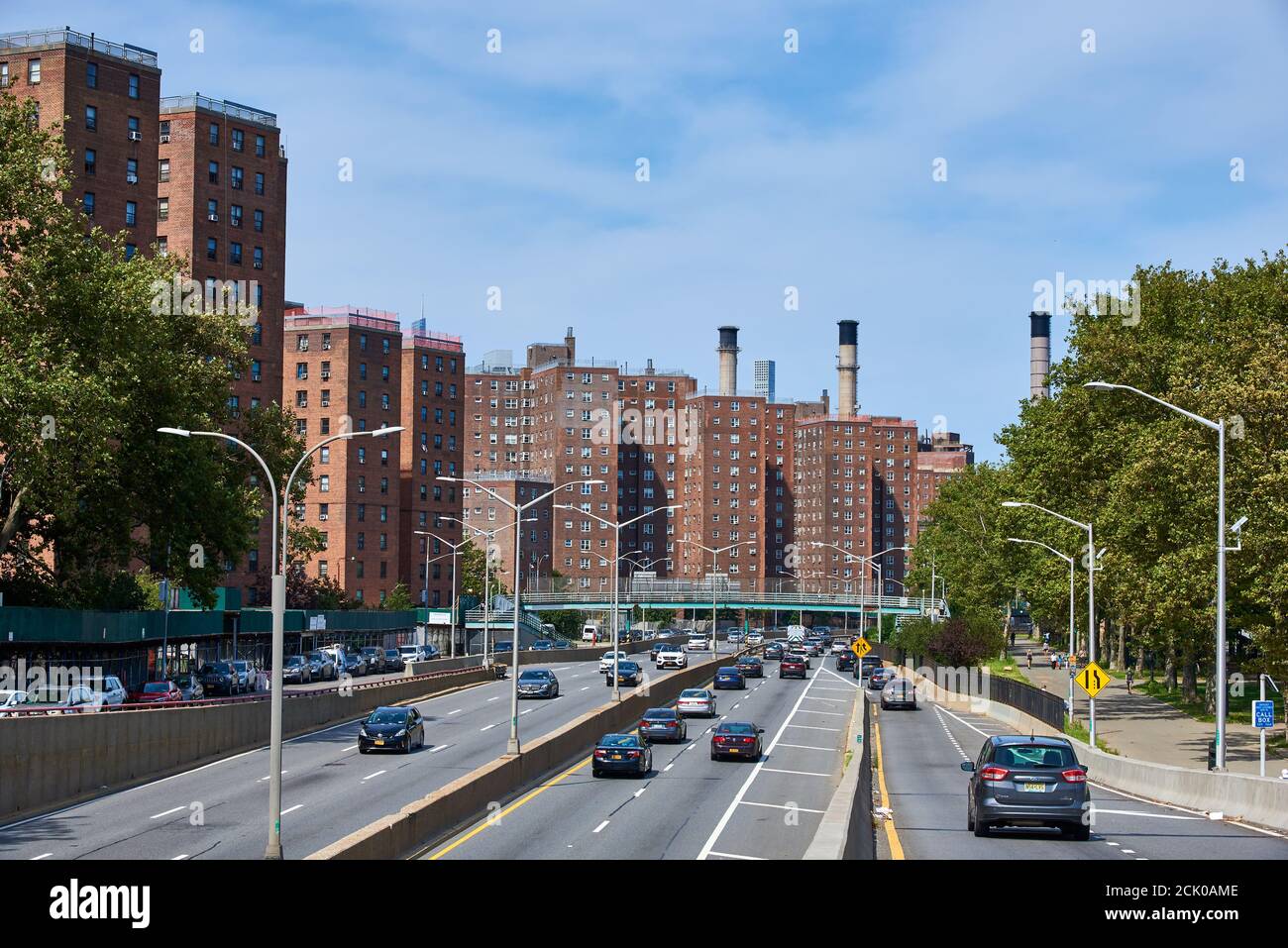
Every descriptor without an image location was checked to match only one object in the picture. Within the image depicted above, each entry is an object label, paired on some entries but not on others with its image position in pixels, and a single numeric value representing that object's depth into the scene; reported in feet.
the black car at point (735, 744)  145.79
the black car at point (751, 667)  299.62
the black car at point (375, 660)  289.33
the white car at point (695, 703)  204.44
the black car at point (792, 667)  301.84
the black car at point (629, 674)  243.81
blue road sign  103.65
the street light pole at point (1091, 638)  150.30
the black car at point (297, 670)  234.38
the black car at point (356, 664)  275.67
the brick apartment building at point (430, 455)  480.23
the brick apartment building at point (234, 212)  352.28
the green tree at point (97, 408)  152.24
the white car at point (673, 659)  289.53
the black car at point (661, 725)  163.53
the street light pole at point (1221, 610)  101.96
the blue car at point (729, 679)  263.70
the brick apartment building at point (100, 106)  295.69
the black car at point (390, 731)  150.61
